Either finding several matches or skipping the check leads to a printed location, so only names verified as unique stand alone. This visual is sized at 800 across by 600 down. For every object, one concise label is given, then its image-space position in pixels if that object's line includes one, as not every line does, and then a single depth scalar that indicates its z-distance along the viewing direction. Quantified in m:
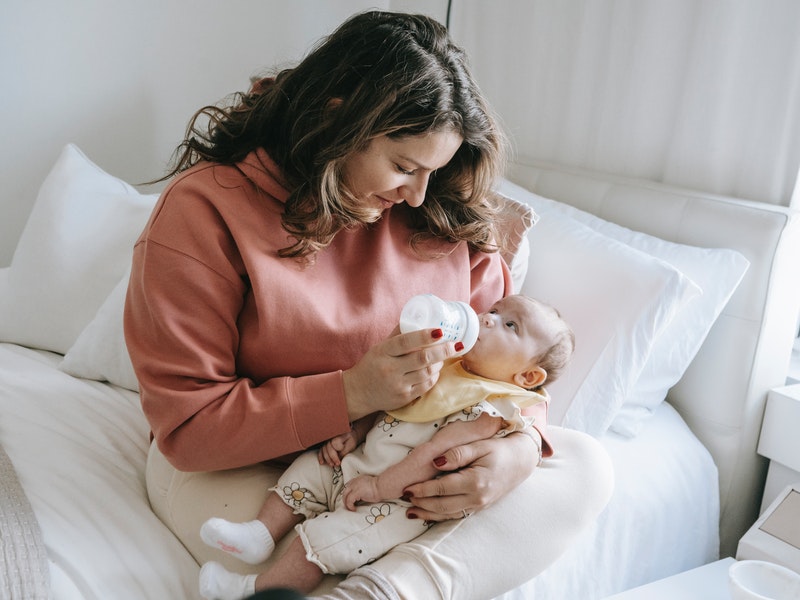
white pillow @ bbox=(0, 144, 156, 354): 1.83
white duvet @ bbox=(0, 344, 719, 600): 1.08
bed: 1.37
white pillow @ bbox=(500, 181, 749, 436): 1.60
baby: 1.05
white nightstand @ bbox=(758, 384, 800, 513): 1.59
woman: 1.10
